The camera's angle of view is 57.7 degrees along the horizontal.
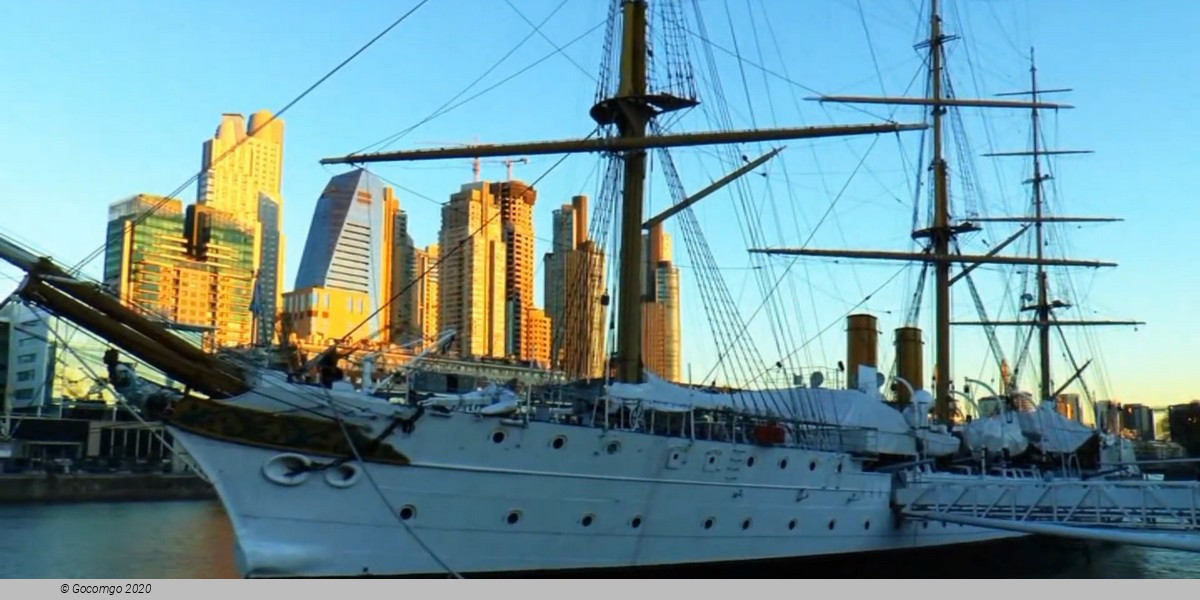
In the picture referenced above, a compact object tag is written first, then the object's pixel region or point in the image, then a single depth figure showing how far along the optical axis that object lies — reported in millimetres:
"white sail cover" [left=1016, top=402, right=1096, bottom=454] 29578
